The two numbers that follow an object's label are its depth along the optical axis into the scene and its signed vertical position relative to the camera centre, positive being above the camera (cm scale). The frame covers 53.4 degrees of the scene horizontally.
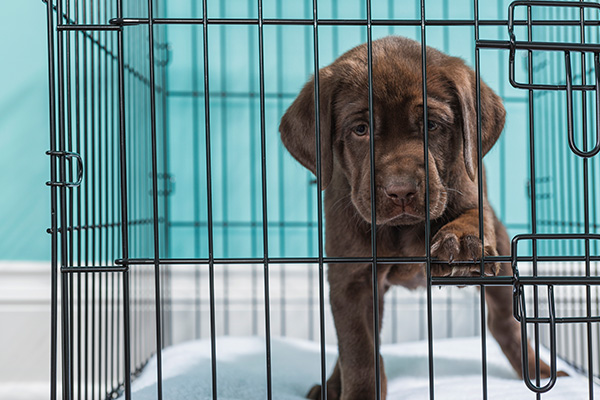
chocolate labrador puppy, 142 +8
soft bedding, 172 -63
